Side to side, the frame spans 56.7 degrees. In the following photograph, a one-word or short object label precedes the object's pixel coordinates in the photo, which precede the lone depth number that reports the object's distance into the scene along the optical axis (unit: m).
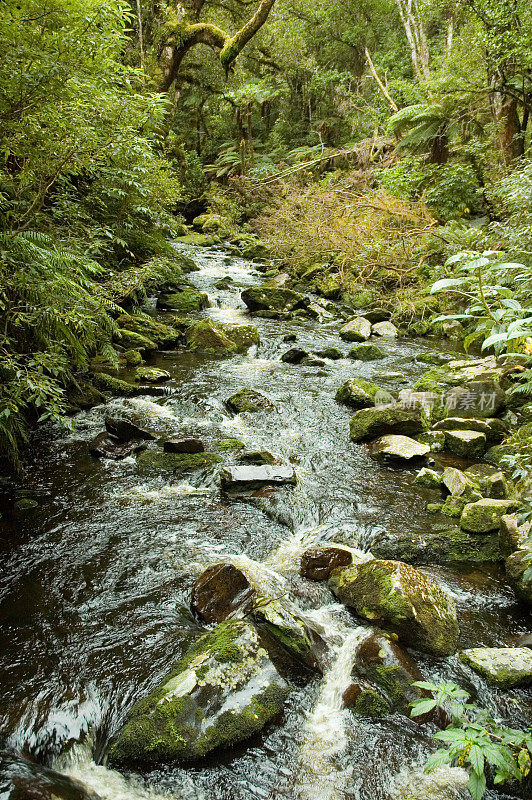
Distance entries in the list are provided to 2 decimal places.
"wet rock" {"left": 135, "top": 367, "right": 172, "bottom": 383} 7.55
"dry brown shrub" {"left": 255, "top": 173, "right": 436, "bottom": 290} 11.59
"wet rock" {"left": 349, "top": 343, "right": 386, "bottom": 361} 9.20
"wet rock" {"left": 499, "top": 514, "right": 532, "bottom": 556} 3.69
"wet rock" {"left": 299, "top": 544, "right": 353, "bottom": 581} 3.80
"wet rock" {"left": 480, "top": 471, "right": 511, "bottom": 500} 4.50
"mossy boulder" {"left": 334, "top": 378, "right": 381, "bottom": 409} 7.00
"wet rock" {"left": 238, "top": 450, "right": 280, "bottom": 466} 5.42
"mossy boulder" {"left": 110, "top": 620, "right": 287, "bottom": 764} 2.44
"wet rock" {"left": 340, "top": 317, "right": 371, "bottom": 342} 10.30
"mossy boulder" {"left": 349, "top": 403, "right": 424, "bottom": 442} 6.01
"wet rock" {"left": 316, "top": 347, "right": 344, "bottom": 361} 9.21
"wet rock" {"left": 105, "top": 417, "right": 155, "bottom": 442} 5.75
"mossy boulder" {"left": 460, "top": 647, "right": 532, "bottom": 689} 2.84
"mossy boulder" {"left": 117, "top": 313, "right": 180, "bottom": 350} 9.09
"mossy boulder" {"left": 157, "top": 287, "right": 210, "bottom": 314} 11.37
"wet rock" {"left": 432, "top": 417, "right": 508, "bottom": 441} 5.82
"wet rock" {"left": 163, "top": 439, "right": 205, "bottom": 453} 5.51
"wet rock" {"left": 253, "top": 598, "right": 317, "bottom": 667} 3.01
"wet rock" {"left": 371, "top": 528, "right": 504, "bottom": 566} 3.96
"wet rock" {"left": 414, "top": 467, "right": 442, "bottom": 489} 5.10
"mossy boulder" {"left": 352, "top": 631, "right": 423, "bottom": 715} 2.79
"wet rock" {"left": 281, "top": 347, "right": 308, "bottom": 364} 8.98
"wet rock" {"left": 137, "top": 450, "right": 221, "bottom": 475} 5.24
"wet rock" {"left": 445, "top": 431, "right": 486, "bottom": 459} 5.59
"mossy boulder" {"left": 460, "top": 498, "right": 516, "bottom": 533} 4.14
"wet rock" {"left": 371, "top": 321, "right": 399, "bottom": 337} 11.02
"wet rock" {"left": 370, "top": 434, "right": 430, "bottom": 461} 5.54
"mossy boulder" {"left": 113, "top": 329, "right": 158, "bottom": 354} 8.45
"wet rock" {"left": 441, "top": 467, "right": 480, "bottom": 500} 4.73
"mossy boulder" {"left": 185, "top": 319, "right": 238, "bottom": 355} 9.35
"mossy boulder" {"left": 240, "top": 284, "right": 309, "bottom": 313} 11.95
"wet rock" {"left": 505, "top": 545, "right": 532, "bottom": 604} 3.40
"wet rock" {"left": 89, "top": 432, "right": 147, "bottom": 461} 5.43
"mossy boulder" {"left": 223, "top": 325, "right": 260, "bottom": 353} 9.55
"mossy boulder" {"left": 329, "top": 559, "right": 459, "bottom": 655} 3.10
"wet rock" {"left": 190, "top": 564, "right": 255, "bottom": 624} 3.33
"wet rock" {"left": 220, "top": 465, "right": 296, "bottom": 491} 4.90
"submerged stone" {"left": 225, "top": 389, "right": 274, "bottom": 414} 6.84
